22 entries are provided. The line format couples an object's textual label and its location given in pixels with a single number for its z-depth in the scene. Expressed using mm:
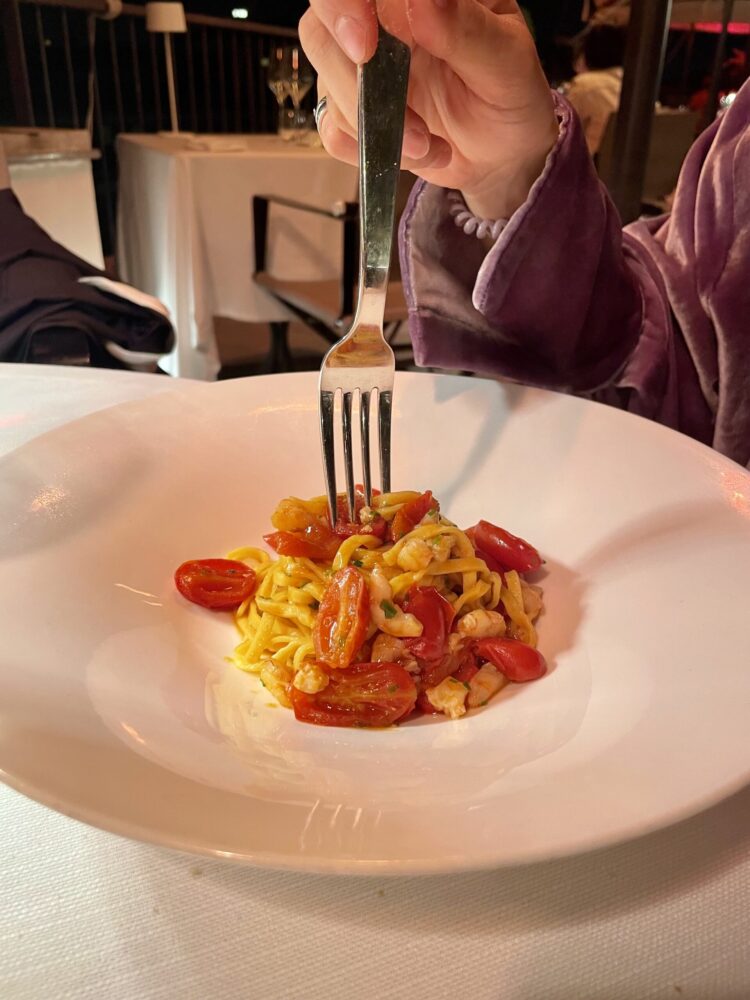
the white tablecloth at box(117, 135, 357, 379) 1185
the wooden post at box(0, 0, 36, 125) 1441
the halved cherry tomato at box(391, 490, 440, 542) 302
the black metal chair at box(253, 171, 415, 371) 1020
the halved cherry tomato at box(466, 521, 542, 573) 293
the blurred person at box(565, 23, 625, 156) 1428
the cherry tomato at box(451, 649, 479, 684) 255
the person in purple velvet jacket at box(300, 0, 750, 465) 329
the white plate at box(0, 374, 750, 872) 153
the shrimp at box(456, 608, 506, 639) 268
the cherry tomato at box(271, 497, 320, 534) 295
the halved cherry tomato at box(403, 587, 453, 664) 254
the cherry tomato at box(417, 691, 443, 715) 242
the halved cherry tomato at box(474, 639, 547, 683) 248
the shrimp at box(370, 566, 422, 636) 257
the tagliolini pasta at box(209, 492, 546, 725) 240
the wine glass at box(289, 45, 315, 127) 1349
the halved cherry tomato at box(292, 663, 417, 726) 230
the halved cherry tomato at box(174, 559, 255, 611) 288
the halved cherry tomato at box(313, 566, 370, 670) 247
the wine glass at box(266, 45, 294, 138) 1347
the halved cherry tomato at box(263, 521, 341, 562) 292
